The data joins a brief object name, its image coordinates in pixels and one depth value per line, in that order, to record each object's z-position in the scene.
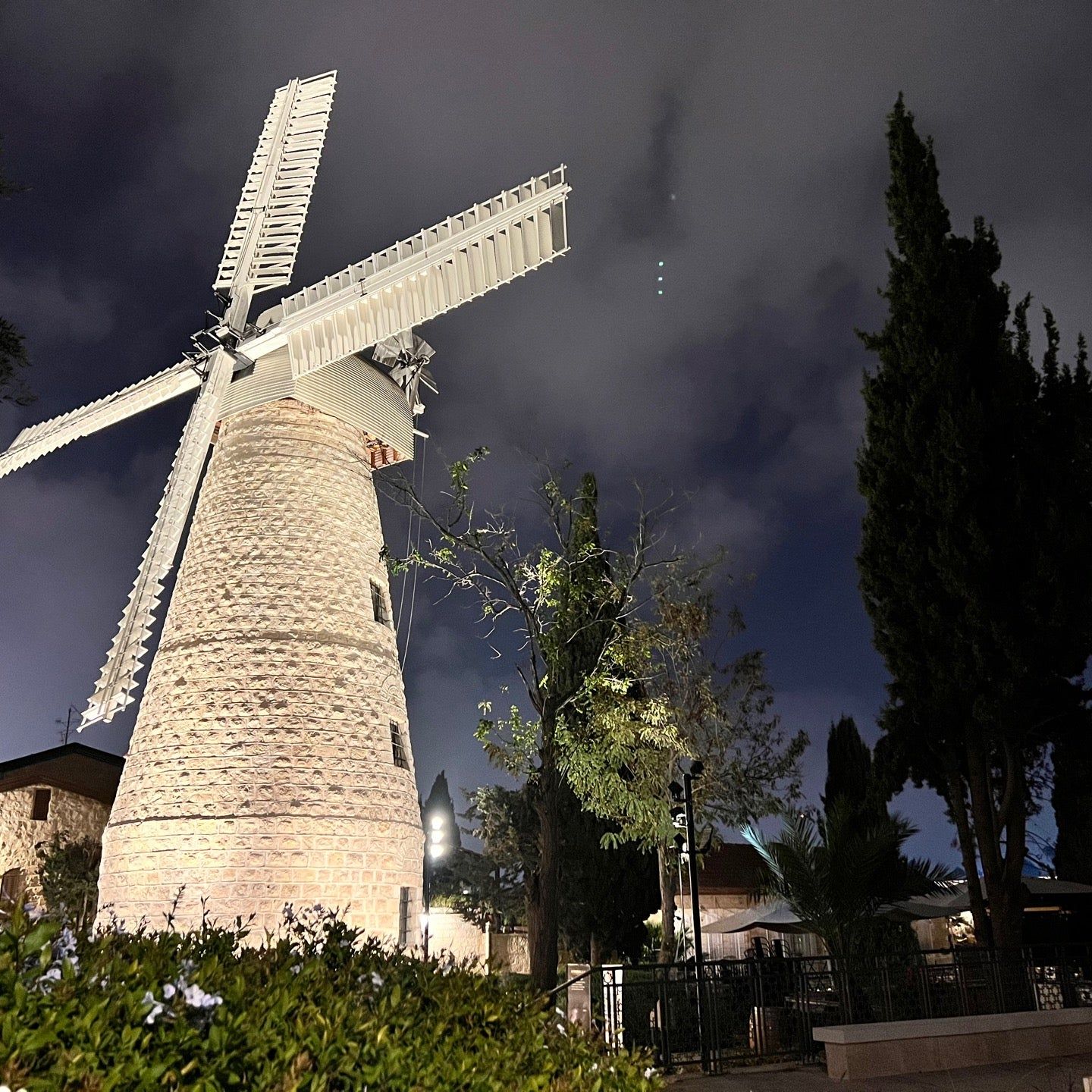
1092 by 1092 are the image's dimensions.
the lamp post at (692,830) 8.71
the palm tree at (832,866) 10.22
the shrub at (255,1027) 2.25
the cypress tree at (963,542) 11.83
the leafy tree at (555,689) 11.82
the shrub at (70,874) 18.64
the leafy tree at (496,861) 24.30
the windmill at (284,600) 12.18
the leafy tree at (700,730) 15.57
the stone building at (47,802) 20.03
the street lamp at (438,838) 20.42
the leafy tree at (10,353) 8.35
